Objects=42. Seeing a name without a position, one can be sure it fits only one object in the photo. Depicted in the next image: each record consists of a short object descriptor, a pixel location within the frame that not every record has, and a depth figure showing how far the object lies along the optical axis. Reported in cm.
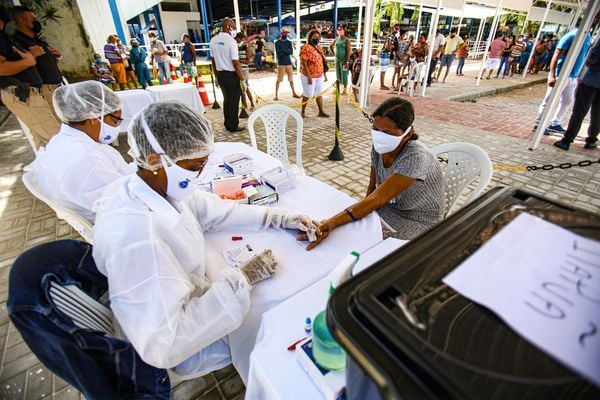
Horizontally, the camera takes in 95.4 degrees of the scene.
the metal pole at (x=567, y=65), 387
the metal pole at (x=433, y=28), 757
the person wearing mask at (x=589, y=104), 442
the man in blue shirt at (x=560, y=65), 483
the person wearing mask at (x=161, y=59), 934
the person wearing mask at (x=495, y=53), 1165
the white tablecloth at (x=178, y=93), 545
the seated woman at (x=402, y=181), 180
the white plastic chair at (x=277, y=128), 335
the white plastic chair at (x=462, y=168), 216
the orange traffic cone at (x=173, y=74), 1045
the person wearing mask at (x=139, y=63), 844
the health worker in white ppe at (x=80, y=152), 194
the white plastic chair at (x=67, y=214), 182
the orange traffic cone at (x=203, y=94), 840
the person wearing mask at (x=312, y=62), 648
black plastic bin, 39
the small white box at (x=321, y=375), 78
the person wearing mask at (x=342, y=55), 775
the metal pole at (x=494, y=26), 1000
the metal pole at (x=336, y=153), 467
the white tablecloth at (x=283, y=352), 85
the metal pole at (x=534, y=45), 1111
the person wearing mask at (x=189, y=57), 916
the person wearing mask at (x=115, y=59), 841
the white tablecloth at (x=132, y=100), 512
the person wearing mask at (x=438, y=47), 1027
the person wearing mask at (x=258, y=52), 1493
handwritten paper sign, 42
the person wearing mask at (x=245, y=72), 760
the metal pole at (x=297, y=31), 1239
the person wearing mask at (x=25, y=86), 330
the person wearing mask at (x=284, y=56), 841
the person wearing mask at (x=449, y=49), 1088
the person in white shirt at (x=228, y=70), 546
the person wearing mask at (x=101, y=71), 770
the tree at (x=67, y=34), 730
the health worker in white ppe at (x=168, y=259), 103
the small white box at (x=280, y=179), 204
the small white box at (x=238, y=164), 226
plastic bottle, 79
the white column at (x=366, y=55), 700
